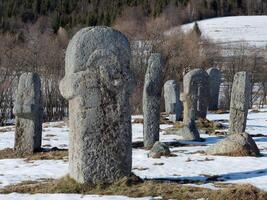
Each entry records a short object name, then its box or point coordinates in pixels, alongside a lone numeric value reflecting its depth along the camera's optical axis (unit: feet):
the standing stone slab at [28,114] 66.88
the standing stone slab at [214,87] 133.08
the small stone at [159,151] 61.03
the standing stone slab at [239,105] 74.90
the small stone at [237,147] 60.80
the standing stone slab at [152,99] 69.82
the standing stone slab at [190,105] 77.20
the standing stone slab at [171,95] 113.70
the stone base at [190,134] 76.79
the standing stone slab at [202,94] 86.51
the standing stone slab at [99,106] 42.65
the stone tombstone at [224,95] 176.71
